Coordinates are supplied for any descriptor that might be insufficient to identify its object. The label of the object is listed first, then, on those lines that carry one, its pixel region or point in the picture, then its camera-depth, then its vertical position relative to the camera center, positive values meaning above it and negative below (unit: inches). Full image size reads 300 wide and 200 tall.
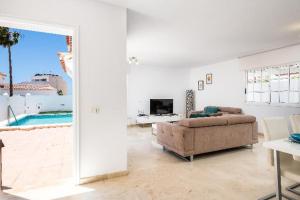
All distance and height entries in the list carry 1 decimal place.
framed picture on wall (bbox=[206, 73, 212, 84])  298.0 +34.0
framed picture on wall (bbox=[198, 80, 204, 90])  315.3 +24.8
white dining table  62.0 -18.1
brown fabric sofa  132.0 -28.8
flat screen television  300.4 -13.2
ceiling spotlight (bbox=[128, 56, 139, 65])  213.6 +47.7
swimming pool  326.7 -38.3
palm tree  288.8 +103.2
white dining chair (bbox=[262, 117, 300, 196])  70.6 -25.2
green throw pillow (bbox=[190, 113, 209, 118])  159.5 -14.9
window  197.8 +16.5
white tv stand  279.4 -32.2
